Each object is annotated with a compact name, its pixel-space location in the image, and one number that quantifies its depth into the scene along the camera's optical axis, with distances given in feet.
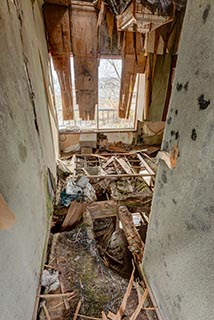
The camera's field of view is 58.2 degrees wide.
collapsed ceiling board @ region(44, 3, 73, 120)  11.70
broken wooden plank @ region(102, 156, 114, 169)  13.98
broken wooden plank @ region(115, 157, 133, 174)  13.21
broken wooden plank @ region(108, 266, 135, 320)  5.50
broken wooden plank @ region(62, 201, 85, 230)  9.20
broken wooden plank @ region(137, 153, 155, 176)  13.09
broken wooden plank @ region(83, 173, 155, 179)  11.89
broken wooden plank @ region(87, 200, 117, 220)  10.01
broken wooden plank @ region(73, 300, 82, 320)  5.40
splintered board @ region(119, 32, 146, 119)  13.61
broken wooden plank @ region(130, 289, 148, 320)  5.55
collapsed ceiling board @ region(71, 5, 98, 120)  12.17
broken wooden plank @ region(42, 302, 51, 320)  5.39
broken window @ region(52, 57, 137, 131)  16.51
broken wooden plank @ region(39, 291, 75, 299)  5.80
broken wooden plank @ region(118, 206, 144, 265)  7.40
